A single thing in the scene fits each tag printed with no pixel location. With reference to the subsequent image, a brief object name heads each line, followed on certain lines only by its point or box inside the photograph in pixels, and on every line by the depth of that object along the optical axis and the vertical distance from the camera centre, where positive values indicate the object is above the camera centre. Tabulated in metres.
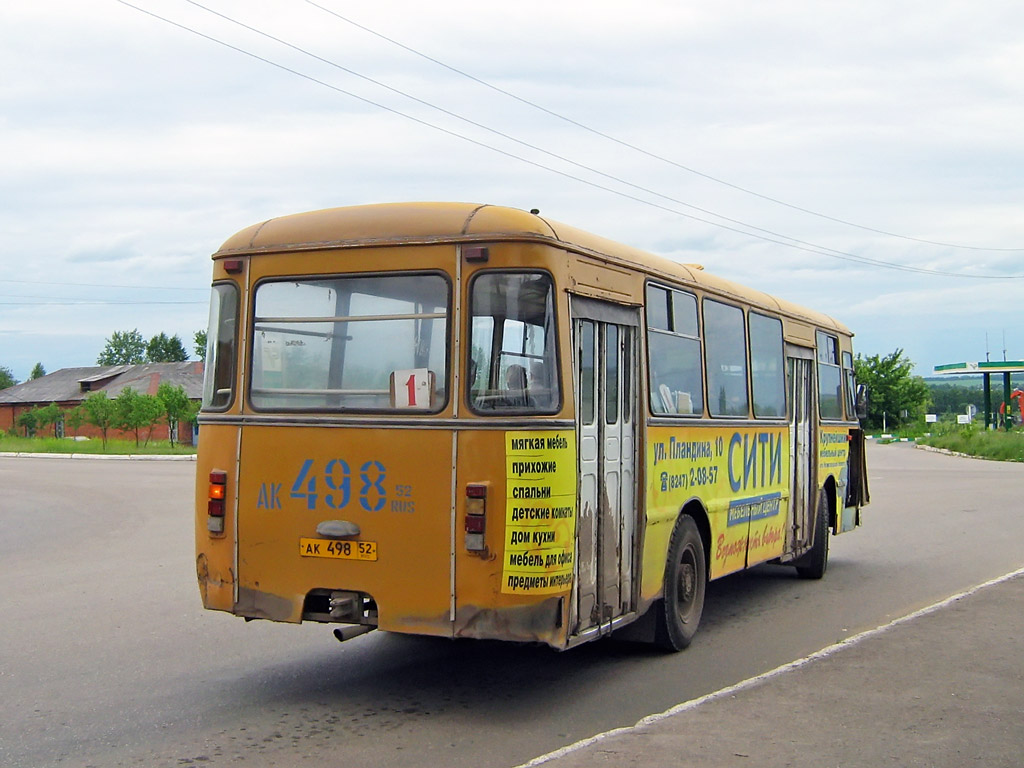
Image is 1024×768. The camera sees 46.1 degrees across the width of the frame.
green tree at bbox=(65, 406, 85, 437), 64.12 +2.71
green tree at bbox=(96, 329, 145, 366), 146.25 +14.43
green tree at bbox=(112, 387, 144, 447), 58.19 +2.75
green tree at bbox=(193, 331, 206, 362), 123.07 +13.40
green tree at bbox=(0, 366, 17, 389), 151.11 +11.23
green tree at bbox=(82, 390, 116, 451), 59.19 +2.79
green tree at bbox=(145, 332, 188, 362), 141.38 +14.08
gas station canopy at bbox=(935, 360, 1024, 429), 71.56 +6.37
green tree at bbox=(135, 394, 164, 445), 58.09 +2.87
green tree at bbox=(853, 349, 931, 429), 92.06 +6.54
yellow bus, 6.78 +0.25
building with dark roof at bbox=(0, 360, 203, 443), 87.25 +6.29
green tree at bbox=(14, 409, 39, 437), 82.12 +3.10
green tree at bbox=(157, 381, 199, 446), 60.56 +3.27
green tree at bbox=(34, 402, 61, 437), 78.72 +3.42
